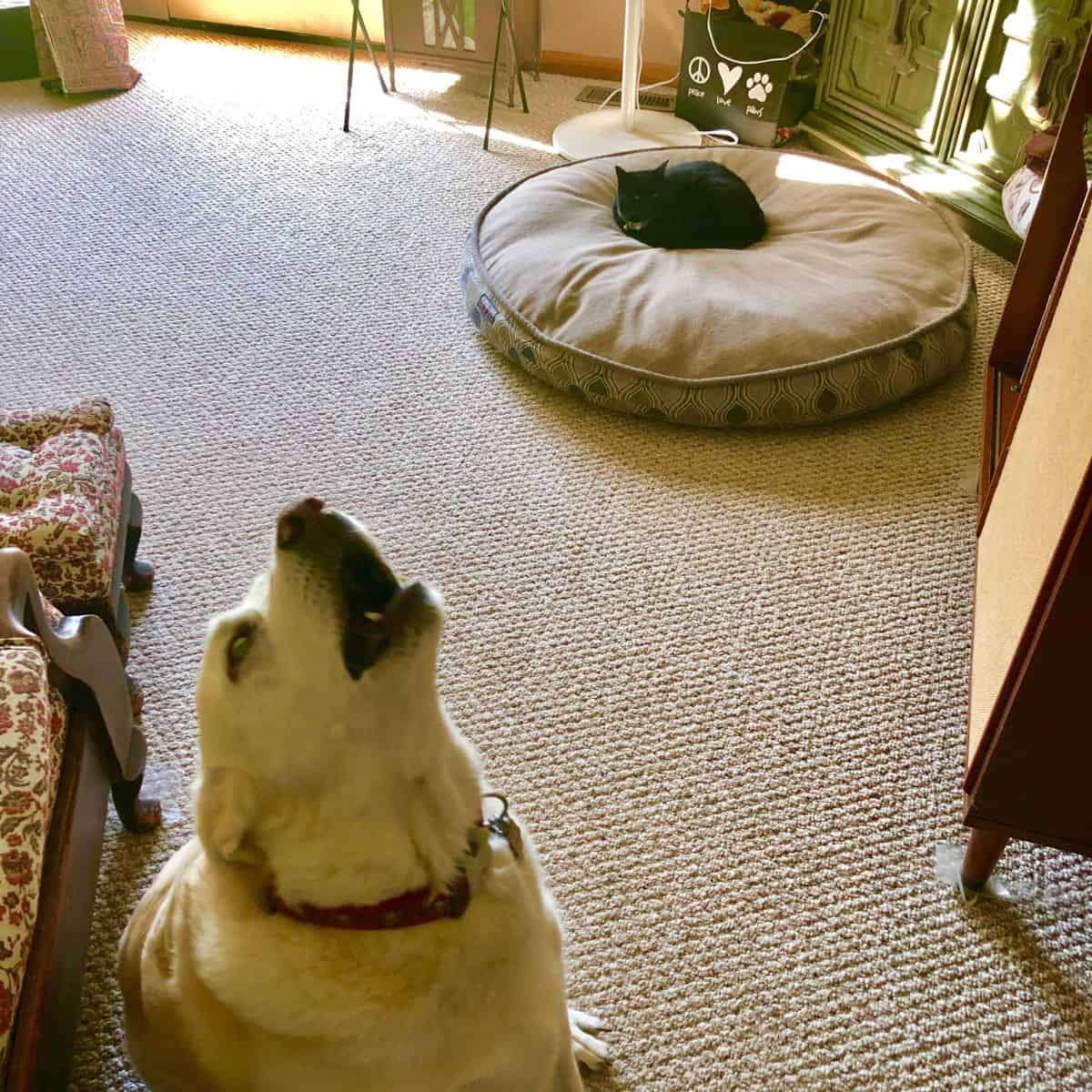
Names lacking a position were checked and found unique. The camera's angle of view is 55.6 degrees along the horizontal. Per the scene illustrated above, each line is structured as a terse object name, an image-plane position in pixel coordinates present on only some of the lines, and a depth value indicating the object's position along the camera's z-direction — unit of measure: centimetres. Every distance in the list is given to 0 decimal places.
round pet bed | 202
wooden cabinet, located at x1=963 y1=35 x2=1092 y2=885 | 107
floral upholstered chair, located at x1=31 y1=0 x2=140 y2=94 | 335
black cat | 242
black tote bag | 302
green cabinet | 246
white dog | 76
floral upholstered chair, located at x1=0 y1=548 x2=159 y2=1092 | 94
